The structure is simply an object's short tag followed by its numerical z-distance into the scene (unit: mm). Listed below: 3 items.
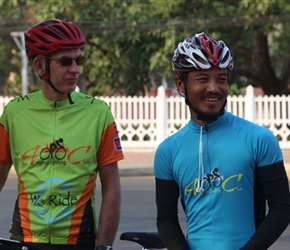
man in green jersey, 5447
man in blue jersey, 4735
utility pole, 48807
